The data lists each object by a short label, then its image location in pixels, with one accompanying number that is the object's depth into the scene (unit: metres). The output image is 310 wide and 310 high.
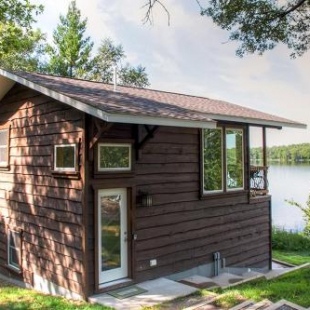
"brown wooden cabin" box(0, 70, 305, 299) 6.52
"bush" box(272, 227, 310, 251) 16.56
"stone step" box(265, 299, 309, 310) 5.06
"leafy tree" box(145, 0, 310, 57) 7.89
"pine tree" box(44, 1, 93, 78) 28.50
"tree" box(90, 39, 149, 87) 28.39
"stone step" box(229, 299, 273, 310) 5.18
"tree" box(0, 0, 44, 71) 14.77
